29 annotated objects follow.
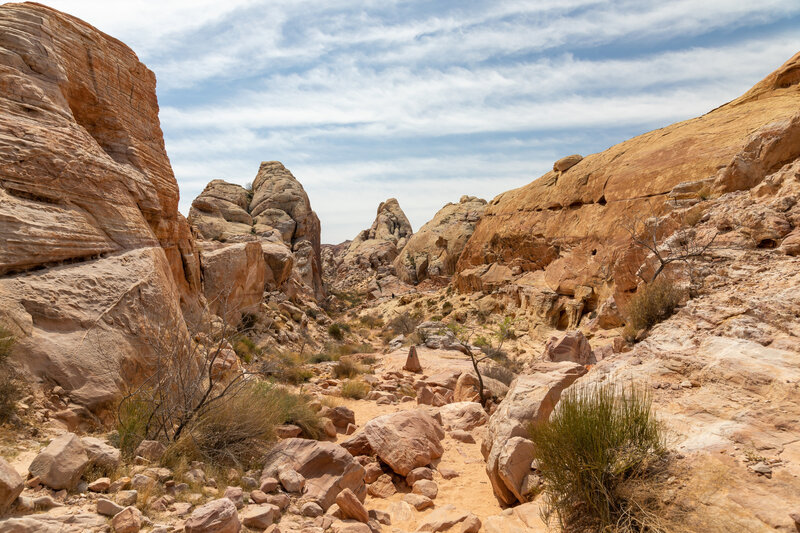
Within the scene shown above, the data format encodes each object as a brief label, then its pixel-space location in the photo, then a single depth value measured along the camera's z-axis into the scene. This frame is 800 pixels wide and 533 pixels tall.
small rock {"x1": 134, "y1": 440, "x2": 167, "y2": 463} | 4.50
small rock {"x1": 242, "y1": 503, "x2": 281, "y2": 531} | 3.88
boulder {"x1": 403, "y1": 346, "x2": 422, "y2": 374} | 13.38
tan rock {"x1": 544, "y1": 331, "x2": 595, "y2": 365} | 10.12
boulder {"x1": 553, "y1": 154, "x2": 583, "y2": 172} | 25.55
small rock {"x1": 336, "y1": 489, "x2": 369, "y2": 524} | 4.45
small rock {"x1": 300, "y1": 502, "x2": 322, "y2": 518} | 4.35
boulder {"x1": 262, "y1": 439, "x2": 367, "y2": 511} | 4.81
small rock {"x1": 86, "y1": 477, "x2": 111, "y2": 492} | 3.57
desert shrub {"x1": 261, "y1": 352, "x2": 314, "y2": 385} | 11.70
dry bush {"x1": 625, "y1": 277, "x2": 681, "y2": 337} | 7.46
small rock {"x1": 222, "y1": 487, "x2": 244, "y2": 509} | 4.26
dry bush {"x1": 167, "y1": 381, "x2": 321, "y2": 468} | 5.09
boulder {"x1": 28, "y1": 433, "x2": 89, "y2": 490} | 3.41
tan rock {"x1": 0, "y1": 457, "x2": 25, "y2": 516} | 2.85
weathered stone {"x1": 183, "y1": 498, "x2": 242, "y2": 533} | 3.38
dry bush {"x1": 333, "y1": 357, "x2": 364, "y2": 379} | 13.14
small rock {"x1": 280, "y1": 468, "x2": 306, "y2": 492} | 4.74
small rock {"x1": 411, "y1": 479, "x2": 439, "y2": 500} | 5.51
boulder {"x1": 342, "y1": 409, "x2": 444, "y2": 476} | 6.08
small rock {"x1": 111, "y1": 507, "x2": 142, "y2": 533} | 3.18
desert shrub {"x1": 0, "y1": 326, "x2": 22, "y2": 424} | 4.32
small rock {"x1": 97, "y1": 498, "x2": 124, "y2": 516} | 3.31
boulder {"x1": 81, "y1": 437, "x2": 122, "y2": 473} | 3.86
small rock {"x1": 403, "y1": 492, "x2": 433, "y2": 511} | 5.23
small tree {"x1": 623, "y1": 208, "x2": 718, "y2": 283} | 8.41
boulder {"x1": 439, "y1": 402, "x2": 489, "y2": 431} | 7.94
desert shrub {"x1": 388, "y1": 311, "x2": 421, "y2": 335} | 23.78
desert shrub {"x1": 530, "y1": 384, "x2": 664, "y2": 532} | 3.44
